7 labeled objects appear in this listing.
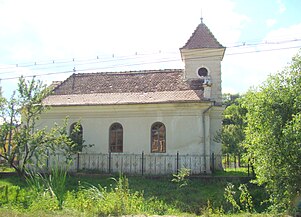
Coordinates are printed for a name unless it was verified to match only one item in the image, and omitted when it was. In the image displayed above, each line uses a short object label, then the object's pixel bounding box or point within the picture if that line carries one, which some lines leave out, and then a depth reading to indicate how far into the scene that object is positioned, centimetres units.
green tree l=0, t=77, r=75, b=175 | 1662
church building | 1983
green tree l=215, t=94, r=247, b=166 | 1825
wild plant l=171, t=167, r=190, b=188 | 1544
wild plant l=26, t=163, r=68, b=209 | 1158
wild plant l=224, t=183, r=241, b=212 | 1109
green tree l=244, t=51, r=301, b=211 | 1000
